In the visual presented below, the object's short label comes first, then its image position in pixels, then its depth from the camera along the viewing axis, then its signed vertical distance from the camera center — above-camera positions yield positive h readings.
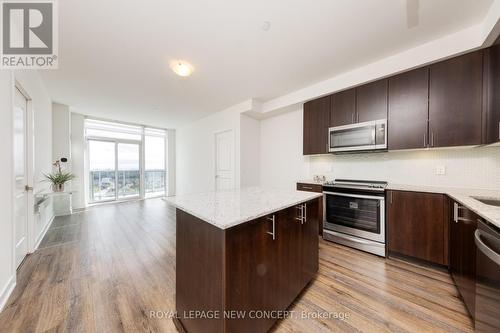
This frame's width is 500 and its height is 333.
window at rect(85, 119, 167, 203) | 5.69 +0.14
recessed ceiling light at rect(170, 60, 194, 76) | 2.52 +1.40
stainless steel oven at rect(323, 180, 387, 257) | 2.41 -0.72
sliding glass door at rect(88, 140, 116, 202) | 5.65 -0.19
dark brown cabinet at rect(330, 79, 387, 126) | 2.55 +0.95
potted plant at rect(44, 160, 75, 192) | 3.28 -0.31
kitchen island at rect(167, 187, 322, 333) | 1.03 -0.66
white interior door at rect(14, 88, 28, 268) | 2.14 -0.14
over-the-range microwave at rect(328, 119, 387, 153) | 2.53 +0.44
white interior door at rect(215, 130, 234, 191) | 4.60 +0.13
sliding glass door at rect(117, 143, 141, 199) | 6.19 -0.20
